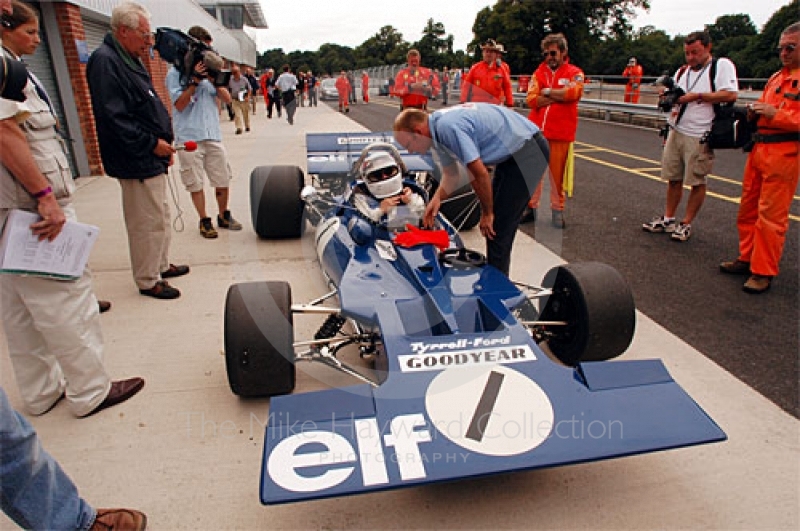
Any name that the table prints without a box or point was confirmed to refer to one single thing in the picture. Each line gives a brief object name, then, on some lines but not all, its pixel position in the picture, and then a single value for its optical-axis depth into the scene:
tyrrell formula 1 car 1.93
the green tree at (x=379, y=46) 100.69
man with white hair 3.49
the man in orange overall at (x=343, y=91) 24.55
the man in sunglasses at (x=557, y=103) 5.48
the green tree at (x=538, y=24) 46.12
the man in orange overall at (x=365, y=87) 31.77
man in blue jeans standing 1.67
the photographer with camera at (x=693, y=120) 4.85
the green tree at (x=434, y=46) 68.50
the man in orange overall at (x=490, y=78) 7.70
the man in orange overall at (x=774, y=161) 3.89
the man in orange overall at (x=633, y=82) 17.23
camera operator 4.93
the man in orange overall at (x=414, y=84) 9.33
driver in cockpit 3.49
